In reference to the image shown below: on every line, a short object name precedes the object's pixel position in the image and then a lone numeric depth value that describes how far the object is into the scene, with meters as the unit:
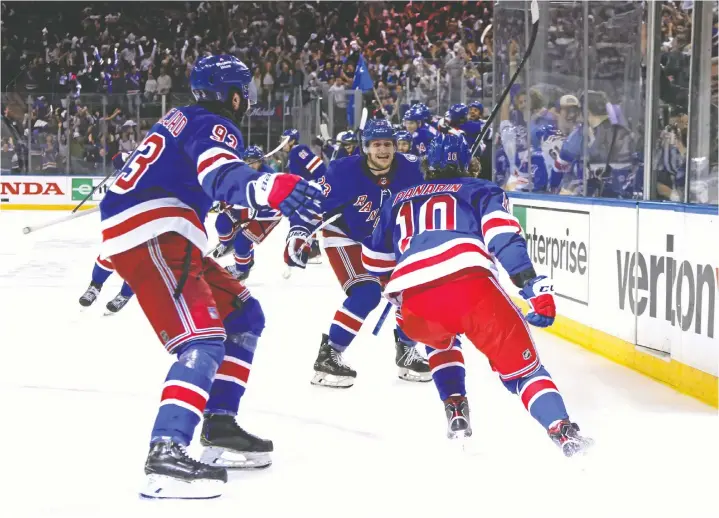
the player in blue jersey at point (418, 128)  16.98
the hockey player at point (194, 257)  5.42
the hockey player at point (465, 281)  5.92
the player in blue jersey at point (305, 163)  15.76
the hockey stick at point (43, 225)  11.03
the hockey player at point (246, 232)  16.77
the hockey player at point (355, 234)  9.34
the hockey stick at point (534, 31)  9.15
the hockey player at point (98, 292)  13.02
